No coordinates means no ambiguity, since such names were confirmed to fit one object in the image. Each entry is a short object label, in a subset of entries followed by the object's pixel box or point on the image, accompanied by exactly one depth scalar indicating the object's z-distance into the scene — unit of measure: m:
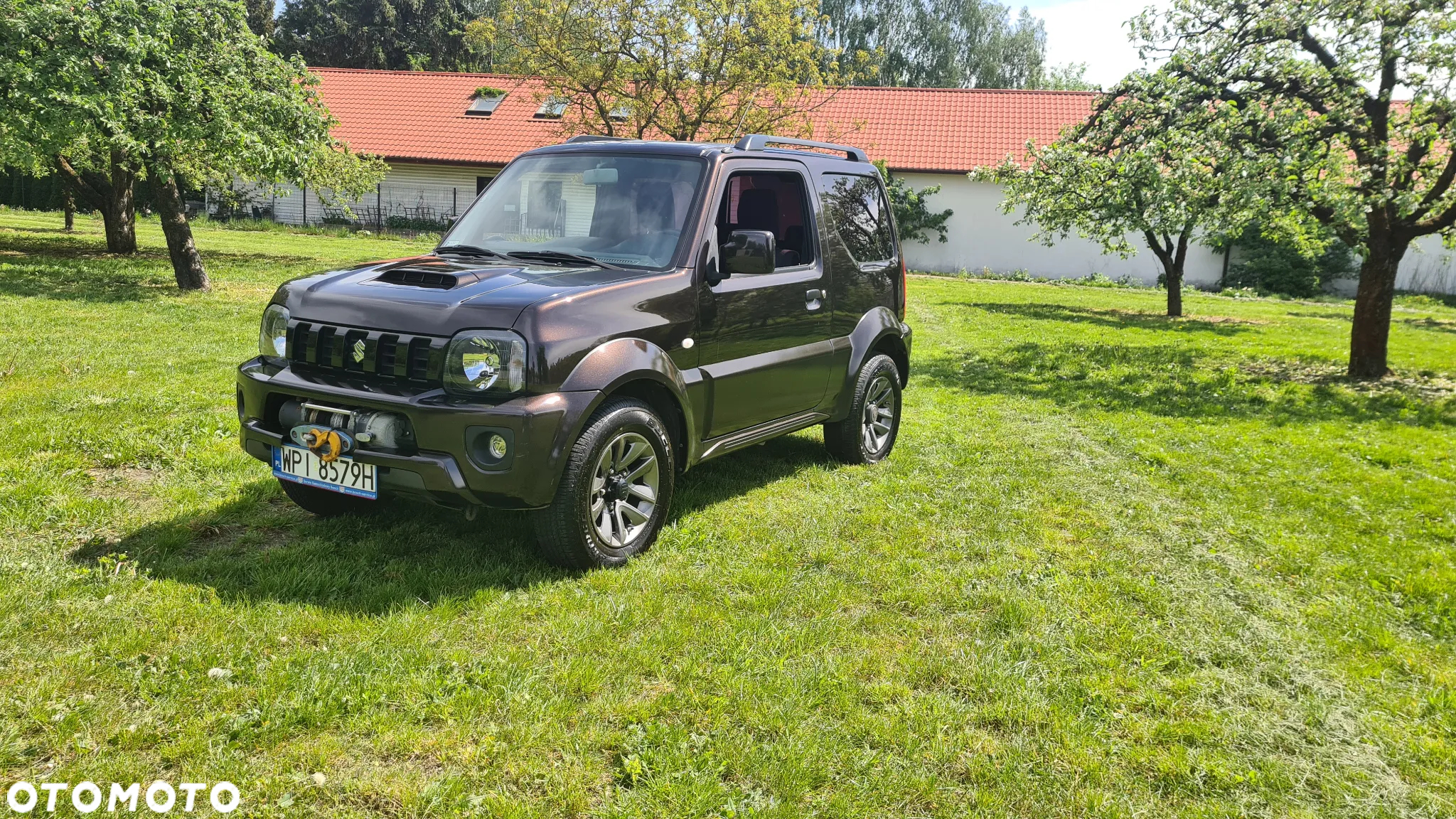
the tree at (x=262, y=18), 54.68
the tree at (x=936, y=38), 58.12
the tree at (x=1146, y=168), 12.04
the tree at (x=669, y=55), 23.16
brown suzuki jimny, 4.20
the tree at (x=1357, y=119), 11.23
